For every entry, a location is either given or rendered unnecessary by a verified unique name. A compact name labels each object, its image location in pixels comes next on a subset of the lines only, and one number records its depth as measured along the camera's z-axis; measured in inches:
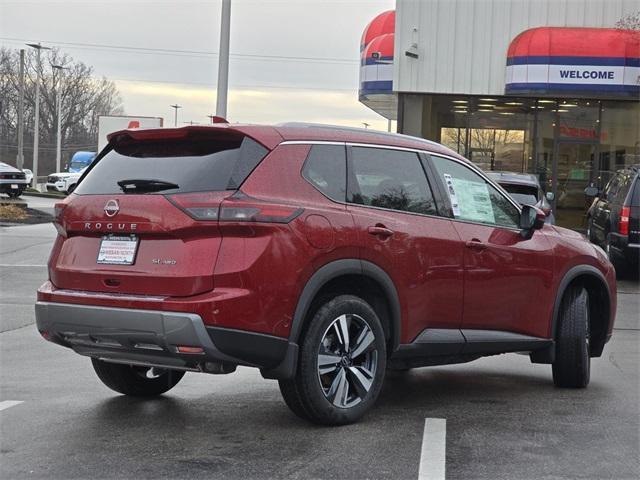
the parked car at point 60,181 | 1953.7
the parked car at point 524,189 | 554.9
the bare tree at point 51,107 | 3366.1
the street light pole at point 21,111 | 2043.6
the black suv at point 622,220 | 557.6
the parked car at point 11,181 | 1407.5
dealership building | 901.2
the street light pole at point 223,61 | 680.4
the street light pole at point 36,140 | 2162.6
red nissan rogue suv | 193.3
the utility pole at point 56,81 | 3397.6
